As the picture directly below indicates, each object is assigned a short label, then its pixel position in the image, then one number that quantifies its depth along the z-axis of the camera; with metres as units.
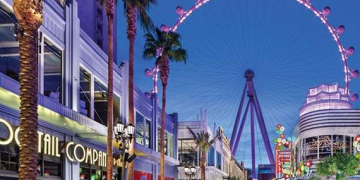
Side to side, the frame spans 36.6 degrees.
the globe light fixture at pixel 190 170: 47.74
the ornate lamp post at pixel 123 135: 23.52
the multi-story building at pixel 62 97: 20.49
